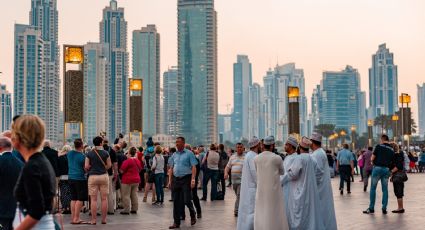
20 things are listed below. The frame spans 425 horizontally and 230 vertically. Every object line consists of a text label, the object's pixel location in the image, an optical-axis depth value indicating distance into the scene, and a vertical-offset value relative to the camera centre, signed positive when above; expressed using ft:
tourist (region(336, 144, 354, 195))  82.07 -4.49
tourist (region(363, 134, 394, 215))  52.19 -2.64
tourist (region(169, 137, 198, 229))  46.81 -3.23
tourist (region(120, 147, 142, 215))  56.70 -4.42
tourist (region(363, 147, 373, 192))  86.69 -4.86
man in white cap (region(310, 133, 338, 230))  36.11 -3.28
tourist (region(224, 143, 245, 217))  53.57 -3.00
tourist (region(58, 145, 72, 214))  55.62 -3.94
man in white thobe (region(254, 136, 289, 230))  32.99 -3.22
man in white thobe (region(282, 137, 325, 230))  34.37 -3.37
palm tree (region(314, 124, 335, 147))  537.24 -0.35
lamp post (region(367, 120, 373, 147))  252.01 +0.98
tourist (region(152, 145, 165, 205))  65.87 -4.10
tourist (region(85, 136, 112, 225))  47.55 -2.84
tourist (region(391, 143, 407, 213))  53.01 -3.73
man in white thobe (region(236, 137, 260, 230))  35.99 -3.60
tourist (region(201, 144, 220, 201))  71.82 -4.25
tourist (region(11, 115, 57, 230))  16.62 -1.16
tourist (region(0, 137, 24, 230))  24.14 -1.76
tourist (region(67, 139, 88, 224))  49.11 -3.52
